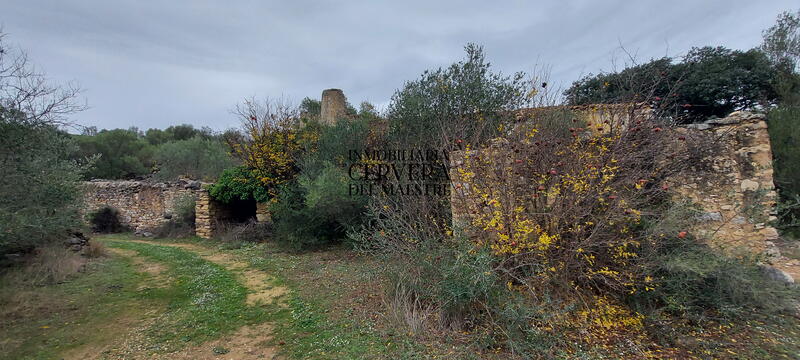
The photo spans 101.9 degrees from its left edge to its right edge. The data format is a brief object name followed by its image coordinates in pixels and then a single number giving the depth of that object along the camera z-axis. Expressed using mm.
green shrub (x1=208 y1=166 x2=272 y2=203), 9367
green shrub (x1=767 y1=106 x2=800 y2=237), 7789
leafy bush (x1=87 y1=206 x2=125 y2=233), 11734
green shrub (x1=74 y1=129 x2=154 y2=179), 19734
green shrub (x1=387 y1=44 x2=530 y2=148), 6633
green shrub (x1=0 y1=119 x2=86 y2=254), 3891
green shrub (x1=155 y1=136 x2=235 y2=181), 19078
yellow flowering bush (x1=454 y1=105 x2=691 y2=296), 3527
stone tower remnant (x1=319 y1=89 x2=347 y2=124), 12266
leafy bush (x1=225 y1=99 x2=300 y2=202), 9156
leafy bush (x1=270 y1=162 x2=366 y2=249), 6586
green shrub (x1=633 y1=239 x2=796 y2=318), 3322
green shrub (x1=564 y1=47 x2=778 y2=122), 13086
